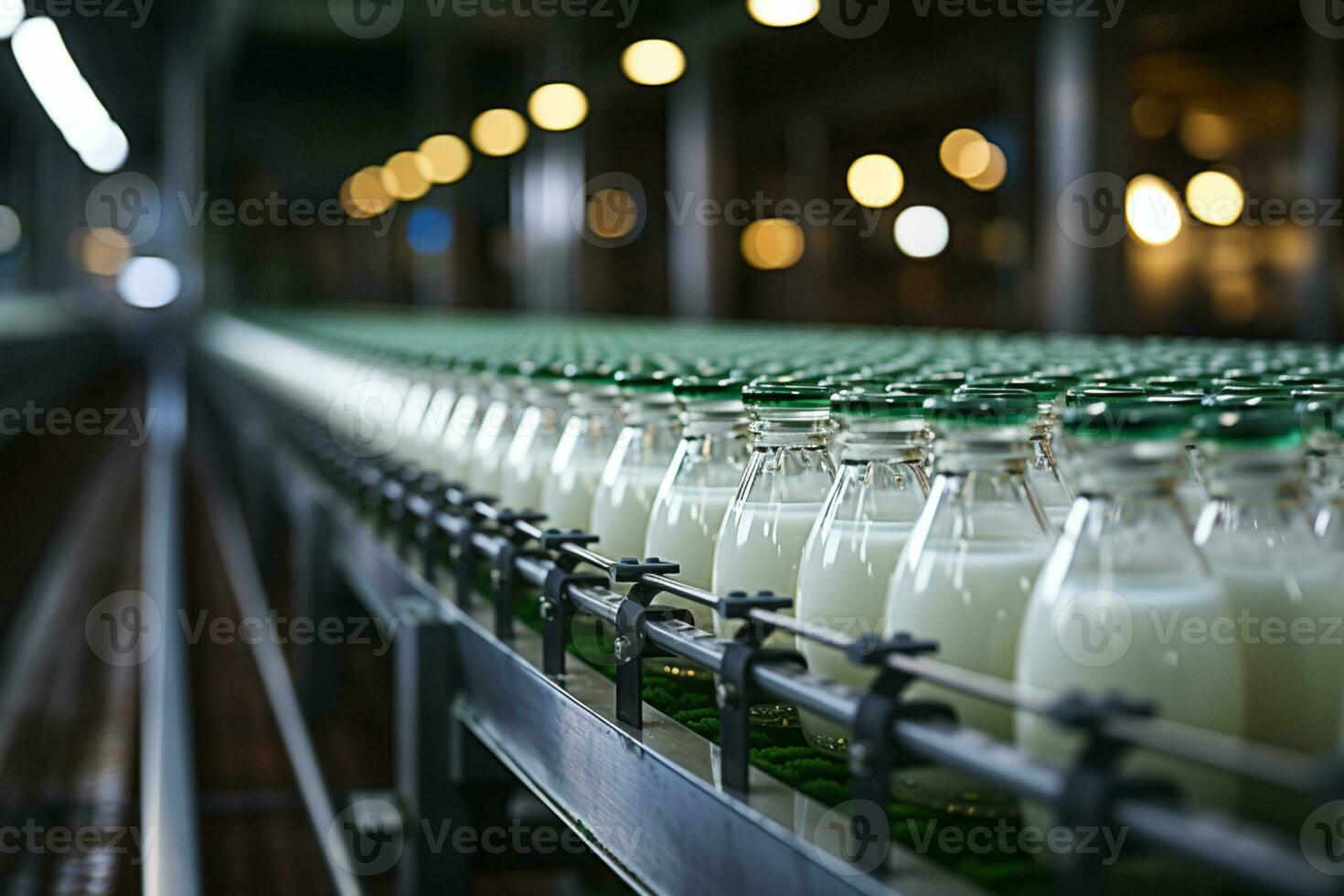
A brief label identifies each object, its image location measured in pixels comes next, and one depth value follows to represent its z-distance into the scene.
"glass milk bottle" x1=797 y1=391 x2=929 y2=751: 0.79
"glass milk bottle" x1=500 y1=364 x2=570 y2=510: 1.42
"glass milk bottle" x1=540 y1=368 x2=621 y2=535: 1.29
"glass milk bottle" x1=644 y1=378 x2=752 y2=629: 1.00
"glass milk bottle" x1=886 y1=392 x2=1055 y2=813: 0.69
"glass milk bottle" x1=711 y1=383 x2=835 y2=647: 0.89
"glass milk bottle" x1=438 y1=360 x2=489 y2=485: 1.73
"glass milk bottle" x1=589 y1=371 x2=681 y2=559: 1.13
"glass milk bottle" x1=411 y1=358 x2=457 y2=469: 1.91
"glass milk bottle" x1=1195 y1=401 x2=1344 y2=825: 0.61
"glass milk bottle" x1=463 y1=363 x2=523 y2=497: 1.57
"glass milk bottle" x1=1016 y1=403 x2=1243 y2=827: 0.59
